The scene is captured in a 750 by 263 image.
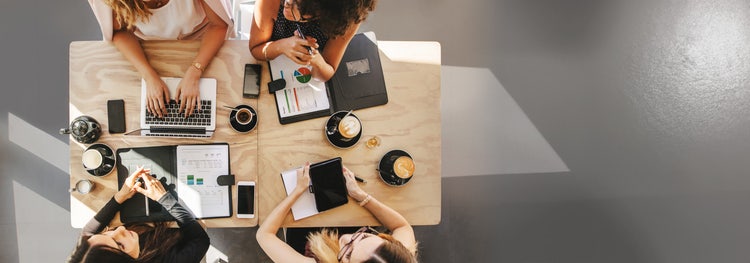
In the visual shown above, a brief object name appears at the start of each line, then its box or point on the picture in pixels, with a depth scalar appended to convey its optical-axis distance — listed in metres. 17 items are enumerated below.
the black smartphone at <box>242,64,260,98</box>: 1.64
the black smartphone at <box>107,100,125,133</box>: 1.61
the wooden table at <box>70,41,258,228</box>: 1.62
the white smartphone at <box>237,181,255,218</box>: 1.63
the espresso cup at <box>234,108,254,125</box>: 1.62
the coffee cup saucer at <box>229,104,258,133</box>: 1.63
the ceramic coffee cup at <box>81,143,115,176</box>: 1.56
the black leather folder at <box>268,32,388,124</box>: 1.67
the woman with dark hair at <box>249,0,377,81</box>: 1.58
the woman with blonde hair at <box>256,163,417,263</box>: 1.54
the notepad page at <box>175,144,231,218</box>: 1.61
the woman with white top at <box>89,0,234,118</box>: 1.57
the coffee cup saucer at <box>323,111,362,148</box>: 1.65
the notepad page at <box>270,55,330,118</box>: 1.65
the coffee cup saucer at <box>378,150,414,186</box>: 1.65
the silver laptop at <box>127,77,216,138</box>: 1.61
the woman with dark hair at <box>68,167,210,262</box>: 1.52
